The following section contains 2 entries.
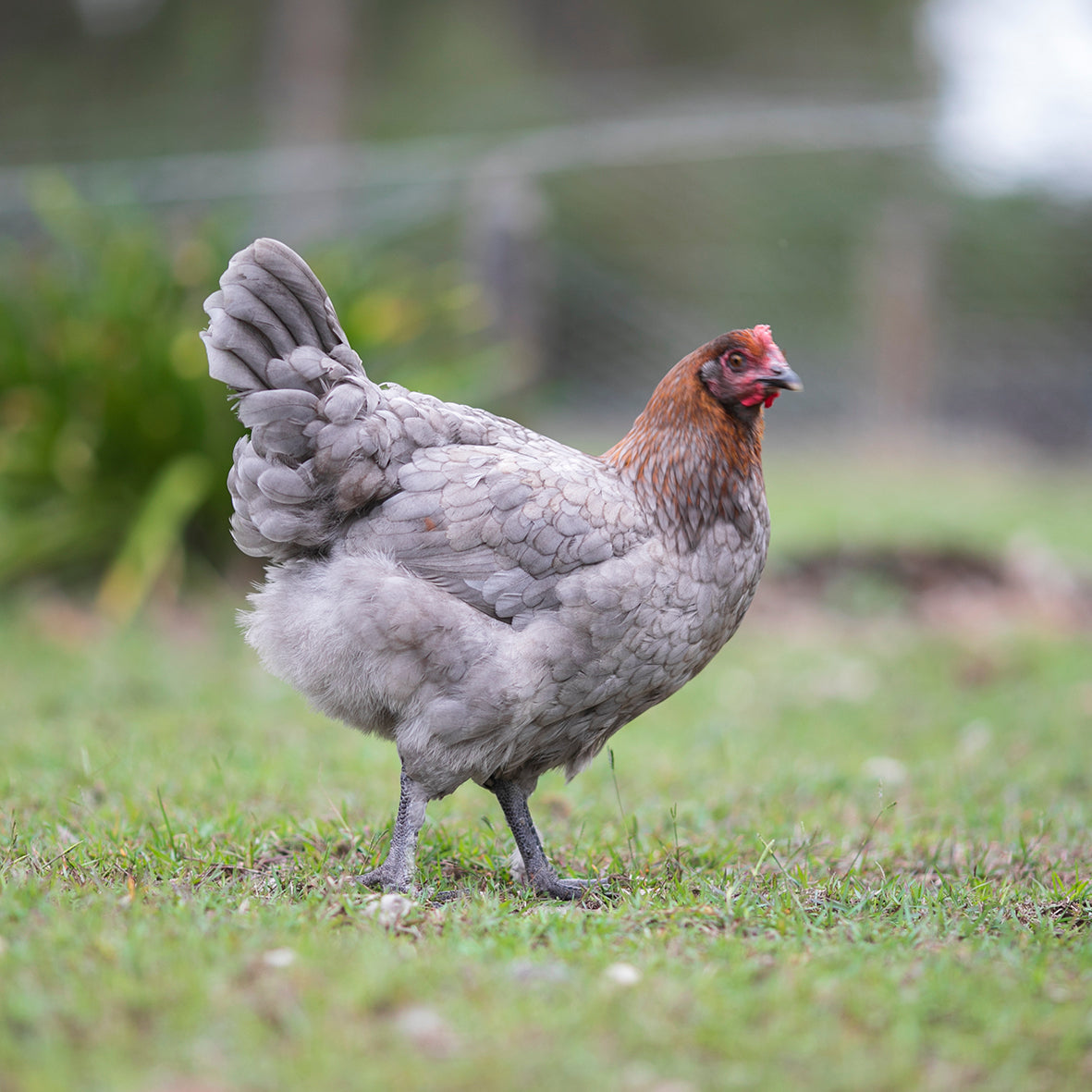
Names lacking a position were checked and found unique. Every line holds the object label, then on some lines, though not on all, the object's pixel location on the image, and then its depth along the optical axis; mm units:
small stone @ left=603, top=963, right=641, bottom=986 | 2221
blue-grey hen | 2930
